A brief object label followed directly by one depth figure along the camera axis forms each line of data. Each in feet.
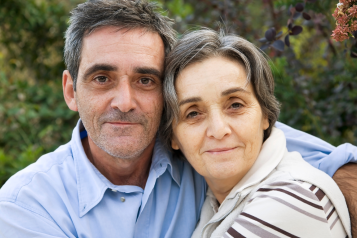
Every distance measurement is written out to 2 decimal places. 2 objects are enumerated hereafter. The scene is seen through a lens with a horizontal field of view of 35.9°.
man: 2.52
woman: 2.26
